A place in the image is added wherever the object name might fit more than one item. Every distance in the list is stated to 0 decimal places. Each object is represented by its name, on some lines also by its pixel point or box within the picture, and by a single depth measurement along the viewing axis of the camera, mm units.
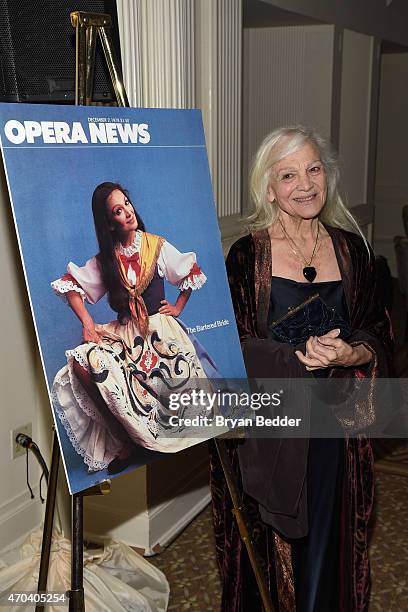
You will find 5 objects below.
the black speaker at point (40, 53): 1934
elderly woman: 2021
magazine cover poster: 1526
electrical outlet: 2659
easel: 1622
